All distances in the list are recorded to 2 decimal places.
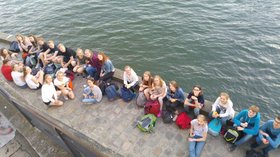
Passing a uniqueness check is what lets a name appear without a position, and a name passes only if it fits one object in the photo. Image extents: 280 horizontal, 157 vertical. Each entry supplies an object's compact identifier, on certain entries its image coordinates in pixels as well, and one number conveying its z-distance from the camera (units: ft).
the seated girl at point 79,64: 34.04
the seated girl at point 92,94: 29.89
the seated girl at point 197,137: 23.81
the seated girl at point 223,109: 24.44
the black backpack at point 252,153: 22.20
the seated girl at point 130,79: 30.07
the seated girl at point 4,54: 36.32
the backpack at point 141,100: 28.94
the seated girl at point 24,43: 39.29
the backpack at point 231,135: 23.49
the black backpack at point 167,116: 27.20
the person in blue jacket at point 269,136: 21.51
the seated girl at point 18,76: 33.35
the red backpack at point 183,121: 26.43
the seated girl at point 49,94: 29.96
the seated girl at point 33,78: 32.49
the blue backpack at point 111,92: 30.40
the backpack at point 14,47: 42.38
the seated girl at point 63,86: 31.44
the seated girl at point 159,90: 27.47
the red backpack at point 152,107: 27.55
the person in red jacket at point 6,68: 34.96
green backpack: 26.62
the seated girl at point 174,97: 27.04
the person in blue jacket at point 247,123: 22.70
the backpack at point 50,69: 35.45
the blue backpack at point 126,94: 30.25
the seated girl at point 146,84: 28.17
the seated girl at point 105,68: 31.67
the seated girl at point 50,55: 35.78
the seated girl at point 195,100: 25.71
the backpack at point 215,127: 25.05
